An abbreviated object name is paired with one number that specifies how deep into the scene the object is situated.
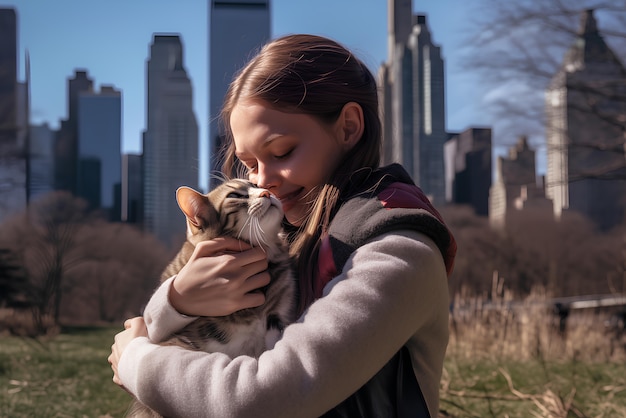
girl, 0.94
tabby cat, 1.27
